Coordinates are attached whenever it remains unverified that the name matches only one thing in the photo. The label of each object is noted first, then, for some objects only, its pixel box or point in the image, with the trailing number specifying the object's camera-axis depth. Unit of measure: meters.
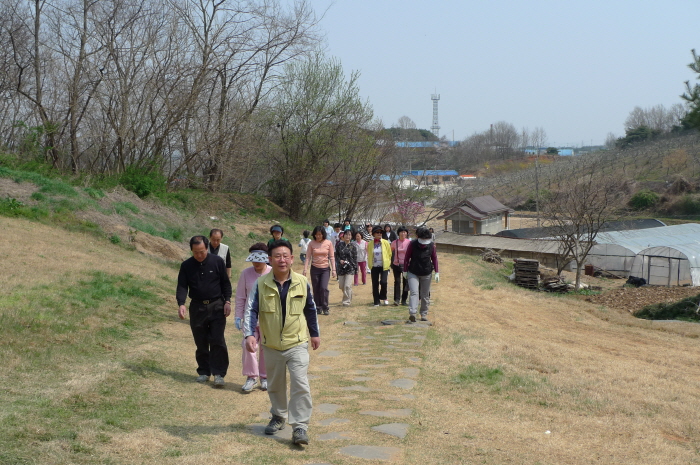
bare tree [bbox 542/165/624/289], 25.56
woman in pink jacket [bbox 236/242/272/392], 7.10
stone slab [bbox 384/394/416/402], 7.27
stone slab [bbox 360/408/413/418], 6.64
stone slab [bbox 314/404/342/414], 6.80
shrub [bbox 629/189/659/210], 62.84
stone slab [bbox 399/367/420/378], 8.40
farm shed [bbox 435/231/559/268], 36.09
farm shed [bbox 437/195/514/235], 51.28
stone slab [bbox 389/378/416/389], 7.89
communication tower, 134.84
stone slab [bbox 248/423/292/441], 5.87
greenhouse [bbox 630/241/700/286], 30.58
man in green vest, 5.72
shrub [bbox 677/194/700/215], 59.81
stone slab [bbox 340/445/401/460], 5.41
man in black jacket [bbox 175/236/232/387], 7.64
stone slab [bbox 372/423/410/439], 6.04
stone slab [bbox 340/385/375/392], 7.66
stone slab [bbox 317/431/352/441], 5.90
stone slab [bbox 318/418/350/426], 6.36
